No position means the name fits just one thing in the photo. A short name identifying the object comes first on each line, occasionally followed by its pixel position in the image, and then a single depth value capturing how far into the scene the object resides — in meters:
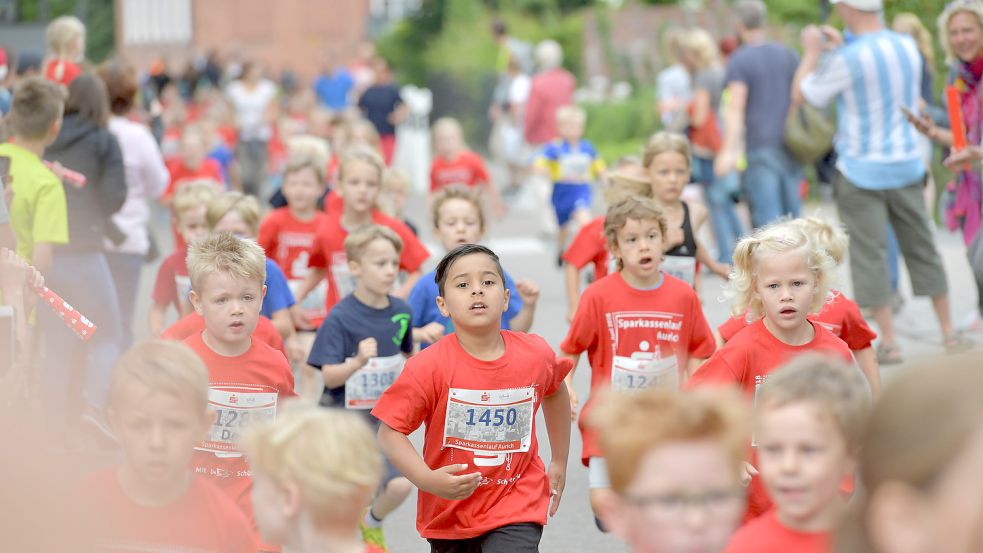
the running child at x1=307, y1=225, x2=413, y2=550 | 12.41
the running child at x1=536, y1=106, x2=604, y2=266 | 28.08
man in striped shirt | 18.17
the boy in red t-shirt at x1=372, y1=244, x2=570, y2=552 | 9.80
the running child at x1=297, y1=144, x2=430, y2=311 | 15.83
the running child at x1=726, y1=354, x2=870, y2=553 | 6.69
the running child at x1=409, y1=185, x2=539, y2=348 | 12.61
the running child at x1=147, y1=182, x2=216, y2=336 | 14.52
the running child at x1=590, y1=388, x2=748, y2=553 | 5.60
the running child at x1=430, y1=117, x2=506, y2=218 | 25.48
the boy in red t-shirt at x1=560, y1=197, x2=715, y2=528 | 11.96
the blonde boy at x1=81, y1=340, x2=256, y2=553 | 7.43
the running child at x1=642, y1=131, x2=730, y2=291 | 14.48
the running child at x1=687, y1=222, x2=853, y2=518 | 10.10
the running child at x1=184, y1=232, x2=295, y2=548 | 10.08
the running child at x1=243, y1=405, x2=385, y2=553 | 6.14
